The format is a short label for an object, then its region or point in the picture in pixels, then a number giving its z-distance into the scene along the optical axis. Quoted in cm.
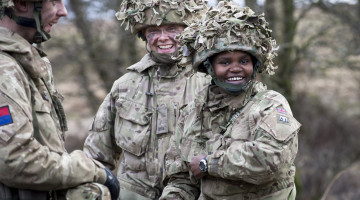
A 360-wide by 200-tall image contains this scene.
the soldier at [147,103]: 536
